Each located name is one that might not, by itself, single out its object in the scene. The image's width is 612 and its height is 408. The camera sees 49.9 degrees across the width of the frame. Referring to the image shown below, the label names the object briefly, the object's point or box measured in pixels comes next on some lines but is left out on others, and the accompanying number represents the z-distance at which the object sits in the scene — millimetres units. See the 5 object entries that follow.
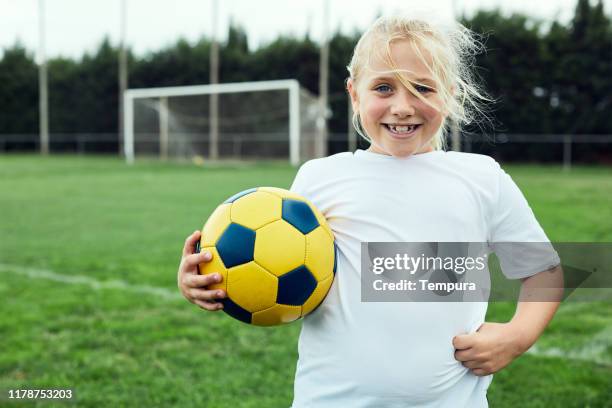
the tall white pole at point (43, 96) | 30188
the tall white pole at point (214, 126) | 24062
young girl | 1479
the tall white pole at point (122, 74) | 29188
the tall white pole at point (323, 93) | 23109
